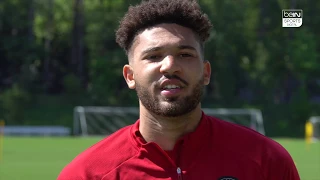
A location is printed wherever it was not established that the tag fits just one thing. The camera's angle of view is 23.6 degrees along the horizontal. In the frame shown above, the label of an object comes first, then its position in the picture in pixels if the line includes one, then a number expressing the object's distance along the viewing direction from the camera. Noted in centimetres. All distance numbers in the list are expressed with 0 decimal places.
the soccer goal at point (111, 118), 3897
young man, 361
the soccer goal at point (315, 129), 4078
